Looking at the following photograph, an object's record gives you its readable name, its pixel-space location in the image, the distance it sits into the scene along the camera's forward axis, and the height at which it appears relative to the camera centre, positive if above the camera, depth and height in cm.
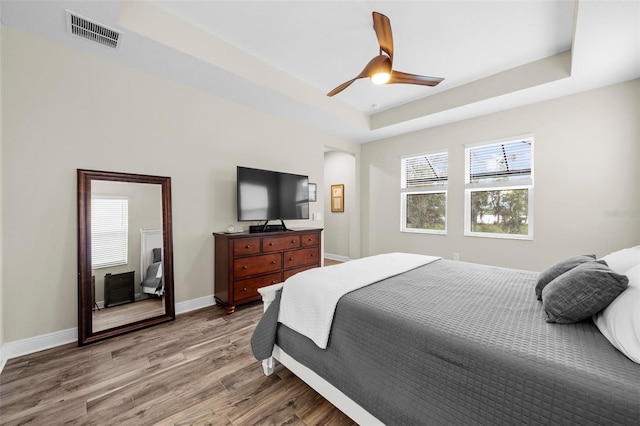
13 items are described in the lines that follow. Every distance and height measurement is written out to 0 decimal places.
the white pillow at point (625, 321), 89 -42
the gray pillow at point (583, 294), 110 -37
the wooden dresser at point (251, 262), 294 -63
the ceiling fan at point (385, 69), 201 +123
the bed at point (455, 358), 84 -59
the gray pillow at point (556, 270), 154 -37
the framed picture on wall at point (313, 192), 448 +33
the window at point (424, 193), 444 +32
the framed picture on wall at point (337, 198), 618 +31
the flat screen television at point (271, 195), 323 +22
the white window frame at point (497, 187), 355 +35
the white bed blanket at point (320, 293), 150 -52
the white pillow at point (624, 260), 146 -30
